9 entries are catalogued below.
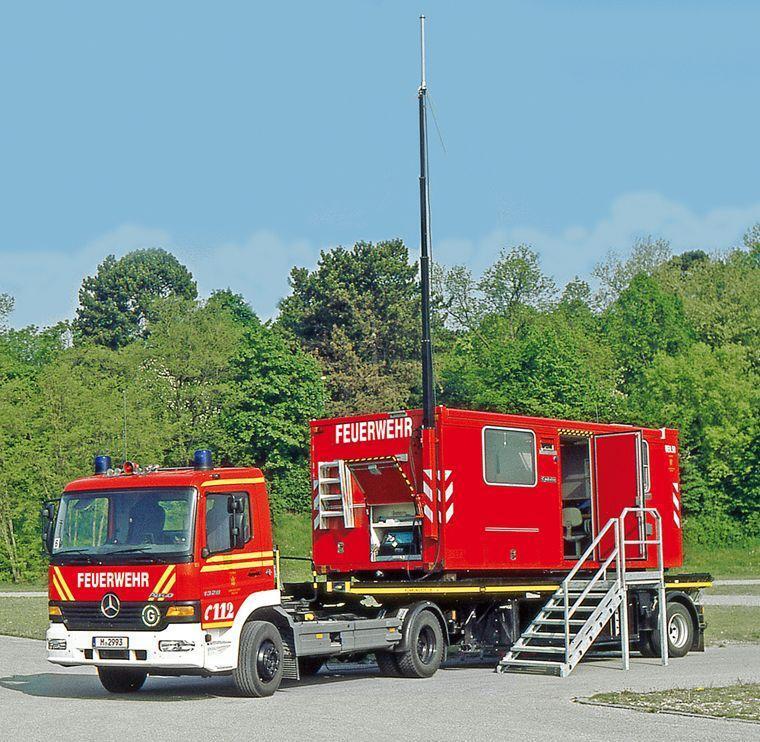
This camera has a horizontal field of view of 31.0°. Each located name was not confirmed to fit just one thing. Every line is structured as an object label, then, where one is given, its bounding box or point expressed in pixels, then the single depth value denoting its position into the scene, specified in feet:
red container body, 64.23
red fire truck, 52.65
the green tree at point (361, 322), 251.80
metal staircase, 63.67
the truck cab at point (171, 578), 51.85
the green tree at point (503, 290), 277.03
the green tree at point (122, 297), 327.06
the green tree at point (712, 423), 209.97
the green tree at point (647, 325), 236.63
